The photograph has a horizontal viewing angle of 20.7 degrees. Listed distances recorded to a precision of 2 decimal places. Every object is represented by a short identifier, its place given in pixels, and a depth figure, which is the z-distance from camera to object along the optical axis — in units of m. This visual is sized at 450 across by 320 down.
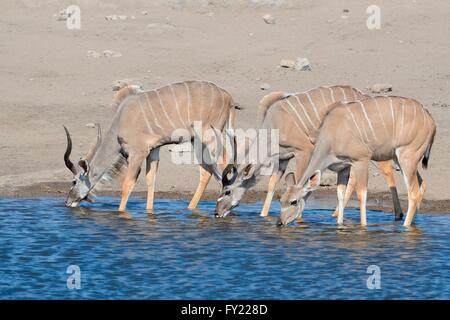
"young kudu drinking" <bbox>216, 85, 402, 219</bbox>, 13.16
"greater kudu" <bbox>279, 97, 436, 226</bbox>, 12.38
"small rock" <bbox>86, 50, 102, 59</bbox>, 20.00
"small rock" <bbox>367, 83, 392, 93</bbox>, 18.03
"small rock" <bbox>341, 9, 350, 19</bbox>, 22.45
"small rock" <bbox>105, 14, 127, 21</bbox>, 22.27
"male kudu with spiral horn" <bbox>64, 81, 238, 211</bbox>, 13.62
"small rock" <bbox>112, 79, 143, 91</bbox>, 18.27
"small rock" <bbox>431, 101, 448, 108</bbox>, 17.44
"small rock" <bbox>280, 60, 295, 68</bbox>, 19.50
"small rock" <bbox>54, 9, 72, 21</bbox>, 22.03
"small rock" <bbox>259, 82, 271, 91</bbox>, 18.50
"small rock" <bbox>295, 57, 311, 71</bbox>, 19.33
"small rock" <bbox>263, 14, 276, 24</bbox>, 22.27
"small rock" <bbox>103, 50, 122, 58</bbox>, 20.02
